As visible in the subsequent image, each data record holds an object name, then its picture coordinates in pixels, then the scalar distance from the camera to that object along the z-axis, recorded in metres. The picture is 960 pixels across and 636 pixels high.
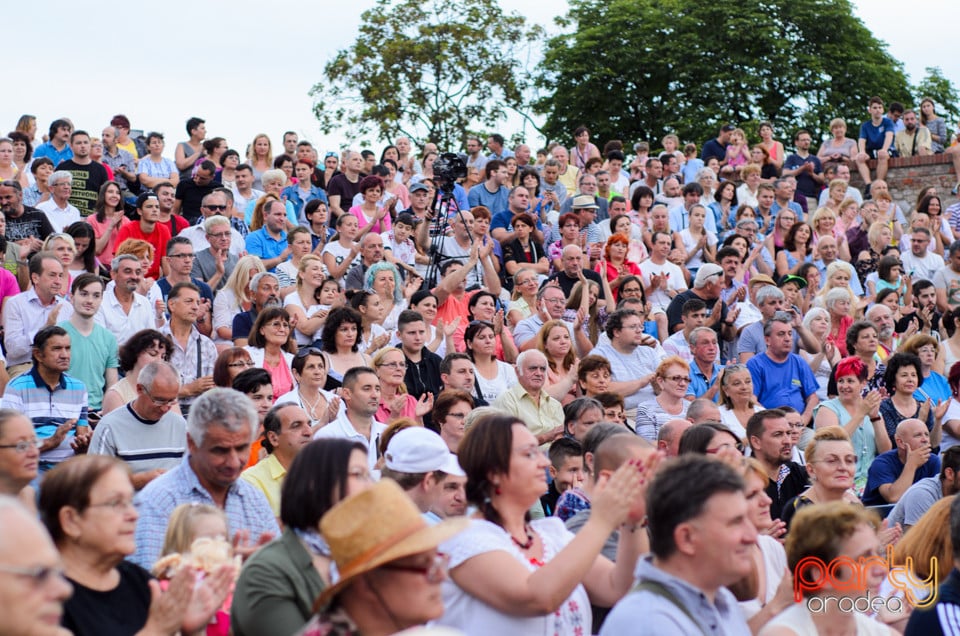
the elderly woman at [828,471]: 6.10
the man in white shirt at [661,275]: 12.53
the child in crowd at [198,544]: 3.56
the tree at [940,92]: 34.72
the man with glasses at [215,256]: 10.76
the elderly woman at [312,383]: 7.66
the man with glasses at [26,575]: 2.51
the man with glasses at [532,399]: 8.50
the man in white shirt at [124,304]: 9.05
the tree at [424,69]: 28.44
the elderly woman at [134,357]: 7.25
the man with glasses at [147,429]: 6.11
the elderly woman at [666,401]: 8.73
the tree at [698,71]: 32.53
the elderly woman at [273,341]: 8.34
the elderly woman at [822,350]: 11.01
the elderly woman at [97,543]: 3.46
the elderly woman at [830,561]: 3.81
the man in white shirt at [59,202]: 11.69
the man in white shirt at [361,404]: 7.22
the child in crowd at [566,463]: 6.62
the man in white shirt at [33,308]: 8.78
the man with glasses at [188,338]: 8.41
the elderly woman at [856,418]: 8.86
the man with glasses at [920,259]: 14.80
